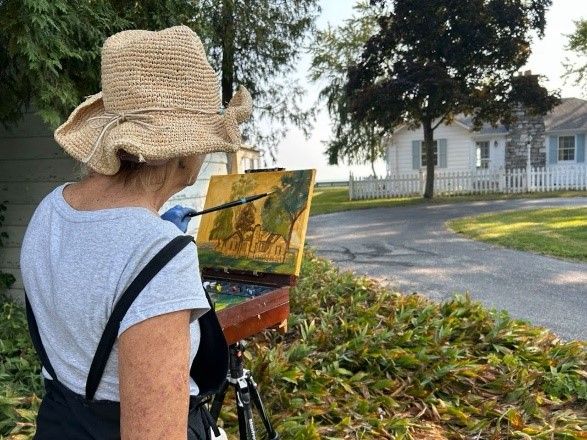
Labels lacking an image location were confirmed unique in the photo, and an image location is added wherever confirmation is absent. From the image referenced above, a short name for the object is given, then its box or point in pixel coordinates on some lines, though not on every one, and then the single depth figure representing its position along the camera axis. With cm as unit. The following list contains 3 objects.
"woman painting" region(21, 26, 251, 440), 90
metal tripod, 211
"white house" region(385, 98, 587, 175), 2586
